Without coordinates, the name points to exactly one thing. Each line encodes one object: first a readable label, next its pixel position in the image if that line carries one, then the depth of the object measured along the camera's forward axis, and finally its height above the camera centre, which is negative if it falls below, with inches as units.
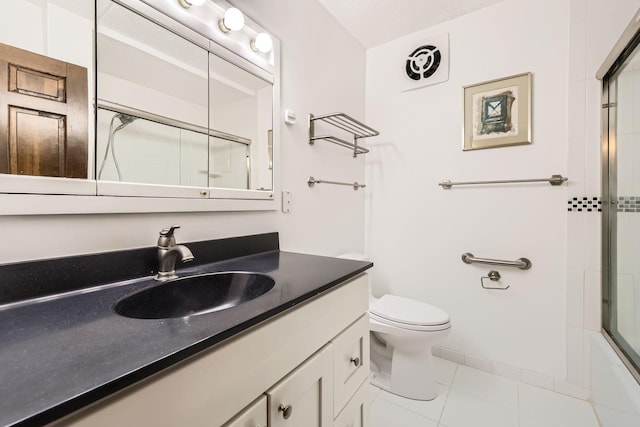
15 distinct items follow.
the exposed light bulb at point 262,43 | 49.6 +30.1
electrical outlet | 56.8 +2.3
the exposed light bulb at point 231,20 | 43.7 +30.0
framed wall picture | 64.9 +24.1
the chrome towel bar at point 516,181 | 60.6 +7.5
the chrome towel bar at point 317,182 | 64.0 +7.4
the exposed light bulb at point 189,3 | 39.0 +29.3
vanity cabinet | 16.6 -13.3
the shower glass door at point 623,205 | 50.1 +1.5
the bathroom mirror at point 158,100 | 29.2 +15.6
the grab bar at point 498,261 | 64.6 -11.5
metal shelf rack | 63.8 +21.5
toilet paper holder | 67.4 -15.7
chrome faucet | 34.0 -4.8
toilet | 57.0 -26.4
